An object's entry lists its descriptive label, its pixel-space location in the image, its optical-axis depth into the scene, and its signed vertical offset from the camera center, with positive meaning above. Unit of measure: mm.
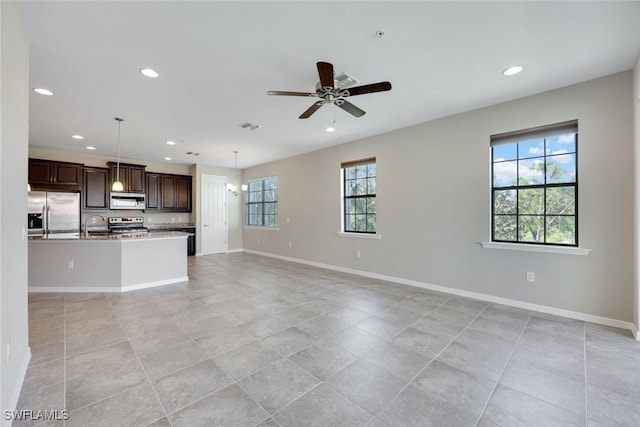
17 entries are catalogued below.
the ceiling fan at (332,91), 2365 +1185
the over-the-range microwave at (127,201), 6754 +296
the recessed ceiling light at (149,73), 2807 +1471
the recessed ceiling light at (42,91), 3217 +1461
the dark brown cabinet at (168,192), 7395 +571
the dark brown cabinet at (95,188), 6363 +572
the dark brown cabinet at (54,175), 5719 +823
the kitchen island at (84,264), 4285 -832
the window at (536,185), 3312 +352
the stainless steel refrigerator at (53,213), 5531 -18
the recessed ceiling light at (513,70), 2803 +1500
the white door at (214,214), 8188 -57
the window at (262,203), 7957 +294
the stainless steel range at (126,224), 6762 -311
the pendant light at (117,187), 4676 +438
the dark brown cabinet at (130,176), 6781 +925
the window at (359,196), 5395 +340
